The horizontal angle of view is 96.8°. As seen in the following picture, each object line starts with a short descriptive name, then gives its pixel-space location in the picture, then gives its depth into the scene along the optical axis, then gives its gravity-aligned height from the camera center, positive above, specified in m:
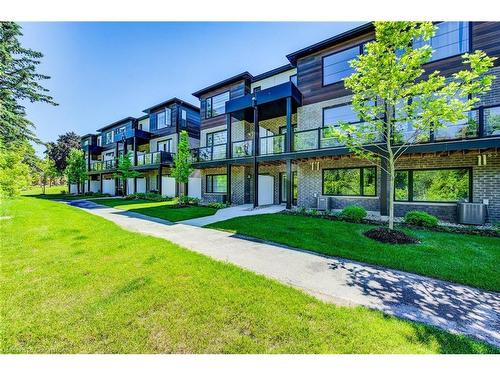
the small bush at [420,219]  8.55 -1.30
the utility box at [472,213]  8.73 -1.07
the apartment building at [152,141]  21.34 +4.85
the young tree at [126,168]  22.46 +1.81
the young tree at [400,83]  6.18 +3.11
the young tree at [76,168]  29.52 +2.35
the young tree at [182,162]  15.85 +1.70
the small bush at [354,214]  9.59 -1.21
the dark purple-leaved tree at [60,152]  41.03 +6.28
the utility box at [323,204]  12.20 -0.98
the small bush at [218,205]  14.84 -1.30
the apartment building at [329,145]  9.19 +2.13
